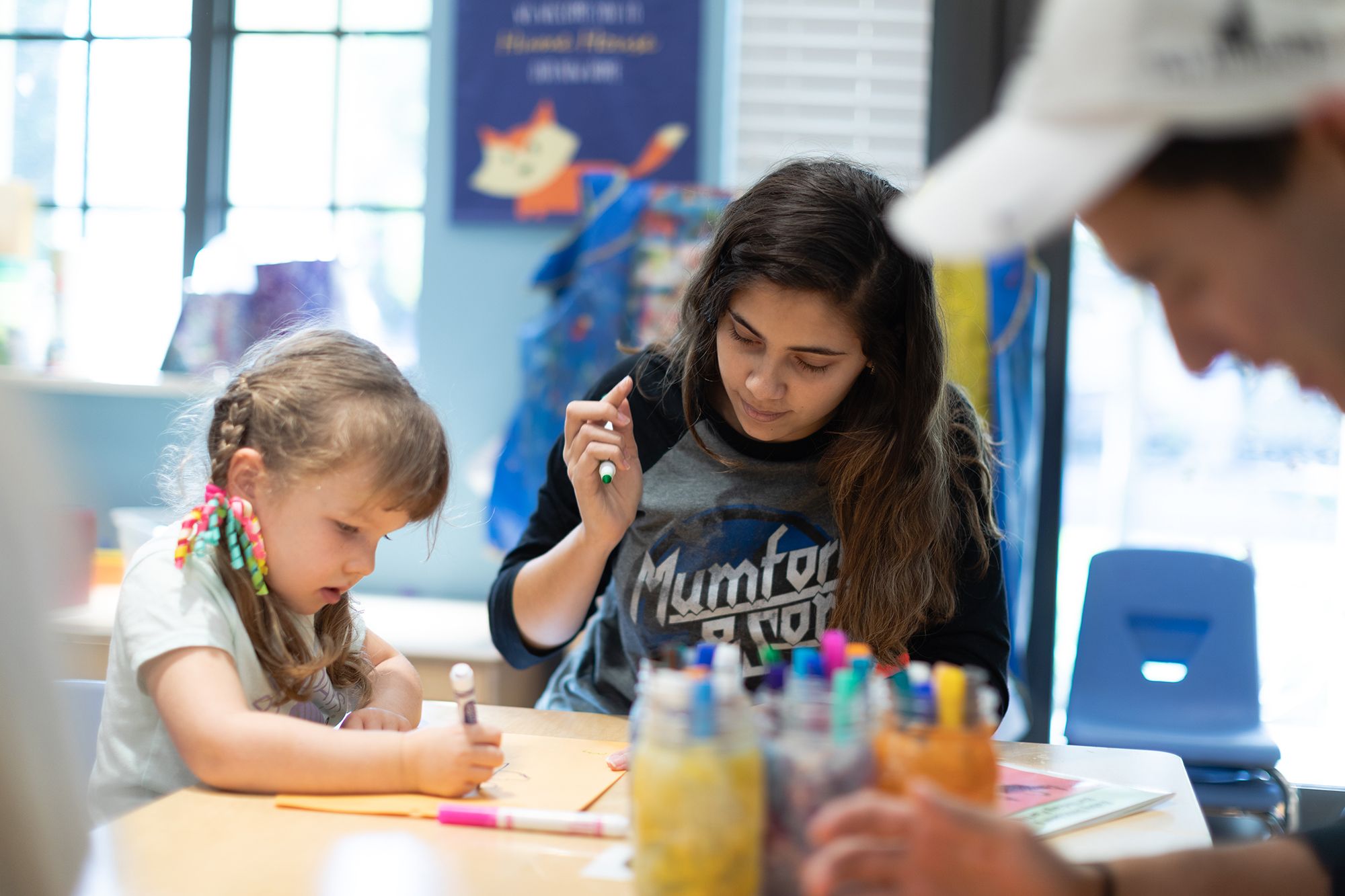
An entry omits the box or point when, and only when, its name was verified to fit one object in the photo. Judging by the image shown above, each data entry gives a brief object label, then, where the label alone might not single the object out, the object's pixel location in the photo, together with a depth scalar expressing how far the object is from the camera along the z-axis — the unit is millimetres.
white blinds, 2678
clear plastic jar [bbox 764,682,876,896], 703
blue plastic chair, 2260
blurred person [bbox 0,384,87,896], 474
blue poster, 2664
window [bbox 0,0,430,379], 2902
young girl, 1006
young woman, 1341
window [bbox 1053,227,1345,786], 2766
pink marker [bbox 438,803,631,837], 944
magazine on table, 996
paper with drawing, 981
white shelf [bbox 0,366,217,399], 2525
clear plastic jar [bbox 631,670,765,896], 704
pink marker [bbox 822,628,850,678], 771
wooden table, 827
